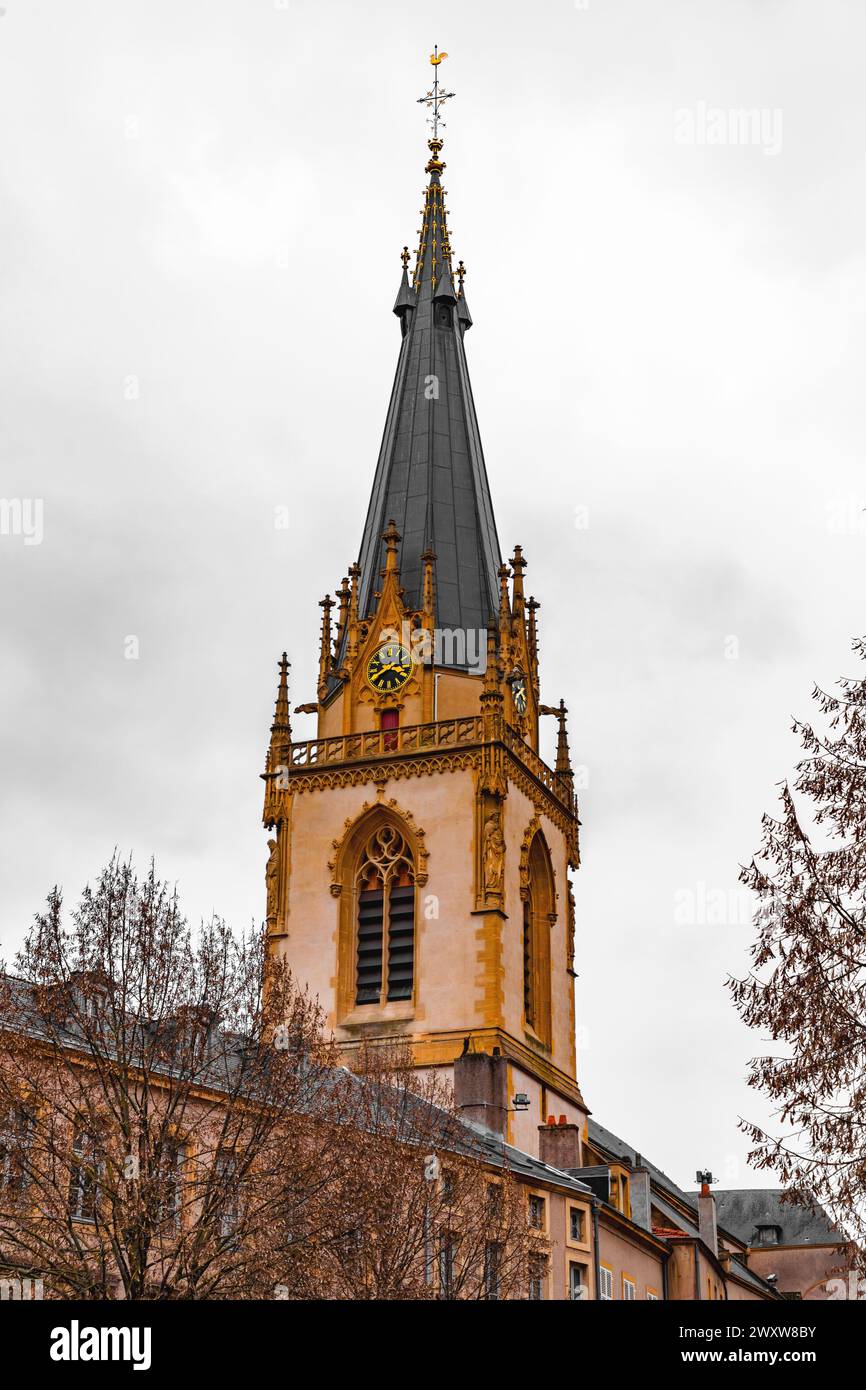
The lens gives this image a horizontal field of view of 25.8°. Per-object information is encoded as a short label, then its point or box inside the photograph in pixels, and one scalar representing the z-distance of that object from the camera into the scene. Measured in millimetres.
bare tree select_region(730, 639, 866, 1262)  22812
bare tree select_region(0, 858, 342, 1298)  30594
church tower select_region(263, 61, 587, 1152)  68188
